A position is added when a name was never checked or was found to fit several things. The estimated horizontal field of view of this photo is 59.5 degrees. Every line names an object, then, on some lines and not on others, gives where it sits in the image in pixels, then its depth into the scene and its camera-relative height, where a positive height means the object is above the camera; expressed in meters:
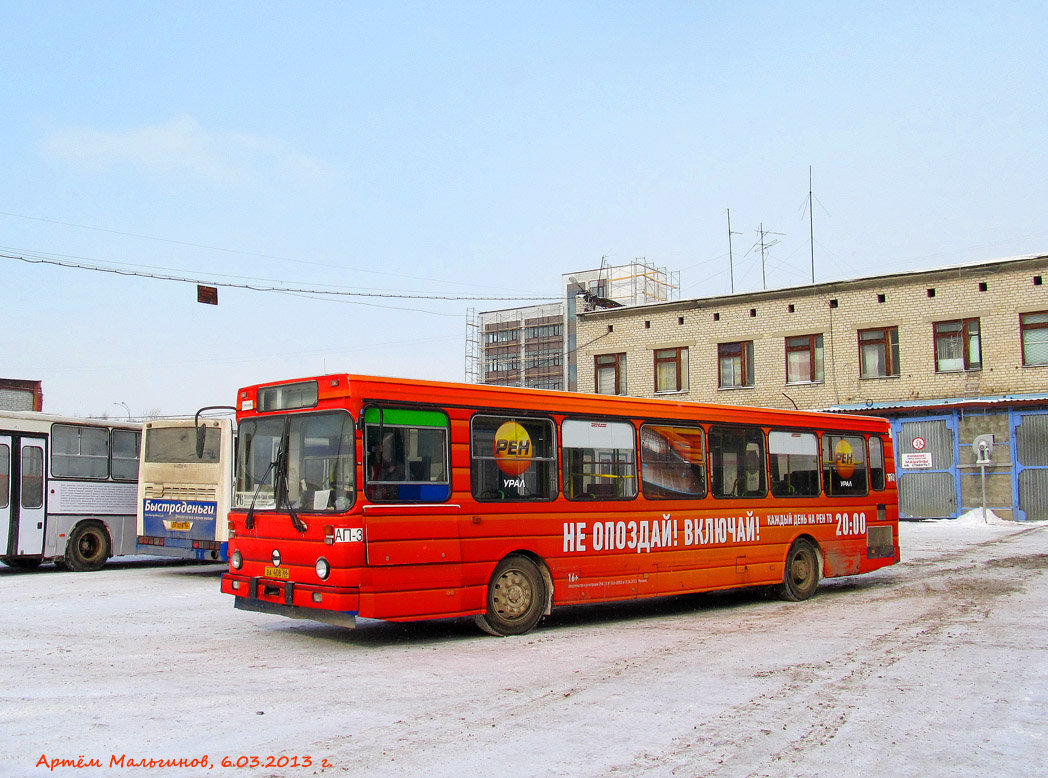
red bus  9.28 -0.20
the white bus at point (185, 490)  16.08 -0.08
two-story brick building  30.33 +4.42
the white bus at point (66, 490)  17.00 -0.08
